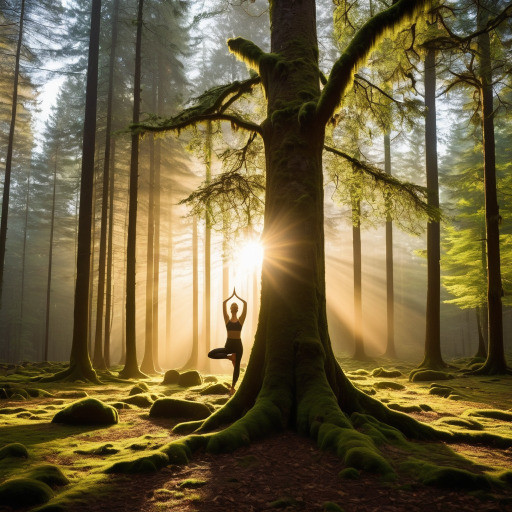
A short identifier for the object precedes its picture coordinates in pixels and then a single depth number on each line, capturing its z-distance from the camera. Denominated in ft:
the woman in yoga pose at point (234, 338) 22.52
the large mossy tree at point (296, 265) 13.88
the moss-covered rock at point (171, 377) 36.35
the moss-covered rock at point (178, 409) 19.15
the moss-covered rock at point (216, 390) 26.78
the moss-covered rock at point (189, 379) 33.45
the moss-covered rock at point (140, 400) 24.41
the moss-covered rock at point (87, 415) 18.40
